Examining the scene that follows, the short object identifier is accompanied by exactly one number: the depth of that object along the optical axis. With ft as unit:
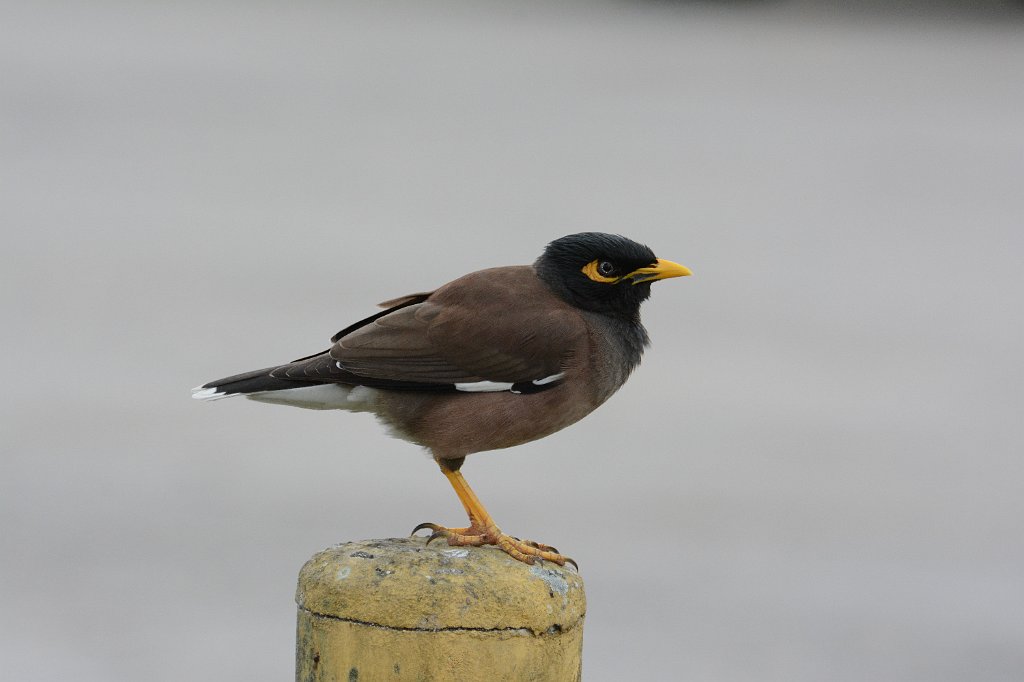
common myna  24.70
